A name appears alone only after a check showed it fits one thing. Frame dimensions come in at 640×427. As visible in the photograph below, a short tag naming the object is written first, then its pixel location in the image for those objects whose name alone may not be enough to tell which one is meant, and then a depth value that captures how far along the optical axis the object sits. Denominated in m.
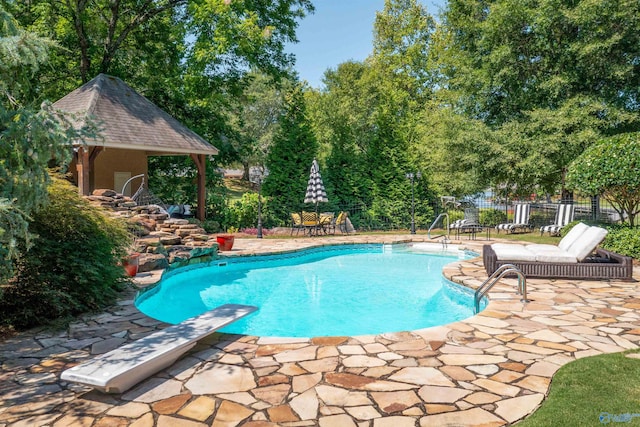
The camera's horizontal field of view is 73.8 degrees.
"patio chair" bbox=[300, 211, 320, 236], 15.25
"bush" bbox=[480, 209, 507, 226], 18.41
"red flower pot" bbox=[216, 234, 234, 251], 11.45
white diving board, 3.28
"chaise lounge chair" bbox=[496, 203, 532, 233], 15.57
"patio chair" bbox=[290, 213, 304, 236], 15.45
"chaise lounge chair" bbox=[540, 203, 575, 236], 14.12
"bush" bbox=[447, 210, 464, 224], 18.66
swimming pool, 6.88
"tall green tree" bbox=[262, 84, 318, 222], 17.31
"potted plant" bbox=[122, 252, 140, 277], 7.88
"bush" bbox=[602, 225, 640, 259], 9.08
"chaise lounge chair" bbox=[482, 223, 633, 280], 7.45
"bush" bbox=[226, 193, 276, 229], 16.58
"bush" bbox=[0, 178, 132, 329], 5.26
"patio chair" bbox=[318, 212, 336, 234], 15.39
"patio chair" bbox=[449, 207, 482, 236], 14.04
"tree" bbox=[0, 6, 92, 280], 3.40
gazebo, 12.70
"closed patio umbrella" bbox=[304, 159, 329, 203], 15.12
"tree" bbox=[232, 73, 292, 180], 36.56
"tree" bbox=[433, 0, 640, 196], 14.95
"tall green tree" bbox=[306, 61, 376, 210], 18.08
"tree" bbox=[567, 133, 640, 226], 8.71
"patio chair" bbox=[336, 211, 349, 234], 15.71
